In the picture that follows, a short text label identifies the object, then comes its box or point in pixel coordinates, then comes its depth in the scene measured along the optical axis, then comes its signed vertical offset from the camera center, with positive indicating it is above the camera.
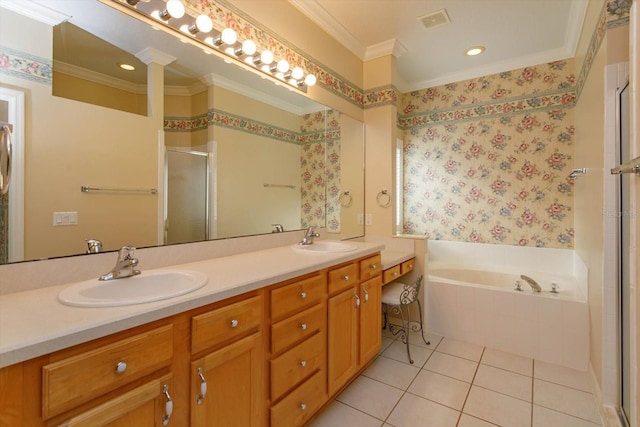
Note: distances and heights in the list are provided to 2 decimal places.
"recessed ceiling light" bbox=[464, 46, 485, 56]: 2.69 +1.52
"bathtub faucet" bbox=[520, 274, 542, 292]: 2.32 -0.58
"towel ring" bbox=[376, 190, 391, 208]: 2.77 +0.14
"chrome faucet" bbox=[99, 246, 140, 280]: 1.12 -0.20
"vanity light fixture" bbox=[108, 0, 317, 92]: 1.35 +0.97
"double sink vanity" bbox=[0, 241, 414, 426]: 0.68 -0.42
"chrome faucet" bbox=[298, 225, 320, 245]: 2.06 -0.17
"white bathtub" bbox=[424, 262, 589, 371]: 2.11 -0.82
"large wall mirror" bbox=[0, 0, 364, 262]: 1.06 +0.34
